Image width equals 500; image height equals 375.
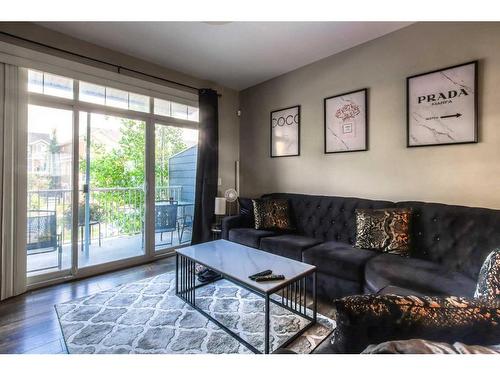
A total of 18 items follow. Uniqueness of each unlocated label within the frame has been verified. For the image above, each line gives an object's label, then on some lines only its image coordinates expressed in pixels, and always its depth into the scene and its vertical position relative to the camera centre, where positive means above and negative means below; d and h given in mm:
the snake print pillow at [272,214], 3006 -326
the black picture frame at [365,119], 2715 +829
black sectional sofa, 1690 -576
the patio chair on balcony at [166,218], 3453 -432
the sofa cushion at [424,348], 621 -421
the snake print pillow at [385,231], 2130 -387
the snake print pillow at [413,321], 779 -440
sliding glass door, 2531 +151
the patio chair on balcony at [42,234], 2496 -492
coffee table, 1601 -610
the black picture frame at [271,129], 3367 +876
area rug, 1624 -1045
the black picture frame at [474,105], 2051 +775
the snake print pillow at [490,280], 1025 -413
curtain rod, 2300 +1457
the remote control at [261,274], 1642 -600
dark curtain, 3625 +279
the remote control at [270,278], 1609 -600
